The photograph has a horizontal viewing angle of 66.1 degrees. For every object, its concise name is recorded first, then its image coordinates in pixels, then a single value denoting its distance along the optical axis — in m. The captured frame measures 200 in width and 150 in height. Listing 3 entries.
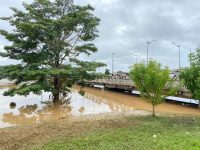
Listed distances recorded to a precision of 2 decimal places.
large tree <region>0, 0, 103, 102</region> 11.56
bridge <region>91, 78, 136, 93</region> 18.38
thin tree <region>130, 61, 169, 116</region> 7.17
